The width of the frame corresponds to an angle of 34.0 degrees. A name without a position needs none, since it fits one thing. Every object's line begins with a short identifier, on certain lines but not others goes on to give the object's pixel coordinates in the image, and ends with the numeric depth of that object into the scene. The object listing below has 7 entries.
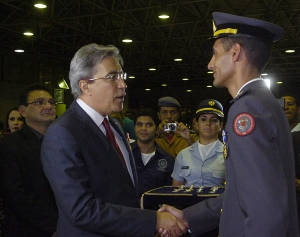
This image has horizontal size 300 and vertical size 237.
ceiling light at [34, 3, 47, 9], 12.62
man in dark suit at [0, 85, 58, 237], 3.51
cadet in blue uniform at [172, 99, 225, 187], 4.01
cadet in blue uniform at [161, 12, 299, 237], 1.86
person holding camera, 5.15
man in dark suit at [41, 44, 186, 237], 2.37
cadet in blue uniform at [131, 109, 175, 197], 4.36
